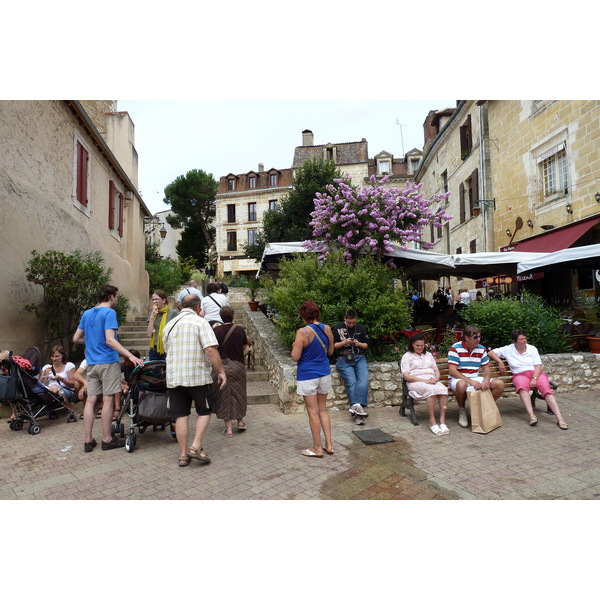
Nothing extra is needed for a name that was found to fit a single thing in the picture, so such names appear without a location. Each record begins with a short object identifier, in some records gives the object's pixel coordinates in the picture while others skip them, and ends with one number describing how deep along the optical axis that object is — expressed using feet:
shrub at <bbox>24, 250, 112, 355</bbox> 24.44
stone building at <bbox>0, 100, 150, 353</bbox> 23.94
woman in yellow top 17.02
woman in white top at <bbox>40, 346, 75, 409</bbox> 19.44
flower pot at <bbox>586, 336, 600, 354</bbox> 23.67
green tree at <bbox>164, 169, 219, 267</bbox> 135.64
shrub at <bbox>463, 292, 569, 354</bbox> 23.39
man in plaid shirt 13.60
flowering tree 28.35
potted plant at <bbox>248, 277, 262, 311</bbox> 47.51
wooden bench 18.31
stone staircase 21.91
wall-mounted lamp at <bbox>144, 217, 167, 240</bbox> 79.30
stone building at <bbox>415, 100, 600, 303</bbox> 35.86
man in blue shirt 15.05
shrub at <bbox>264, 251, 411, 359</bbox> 22.18
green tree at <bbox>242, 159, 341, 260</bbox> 70.13
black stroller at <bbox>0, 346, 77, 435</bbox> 17.12
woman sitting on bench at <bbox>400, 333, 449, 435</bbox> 17.42
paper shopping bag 16.85
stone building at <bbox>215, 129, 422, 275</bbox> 119.55
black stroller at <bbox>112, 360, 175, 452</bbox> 15.11
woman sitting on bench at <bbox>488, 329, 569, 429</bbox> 17.93
